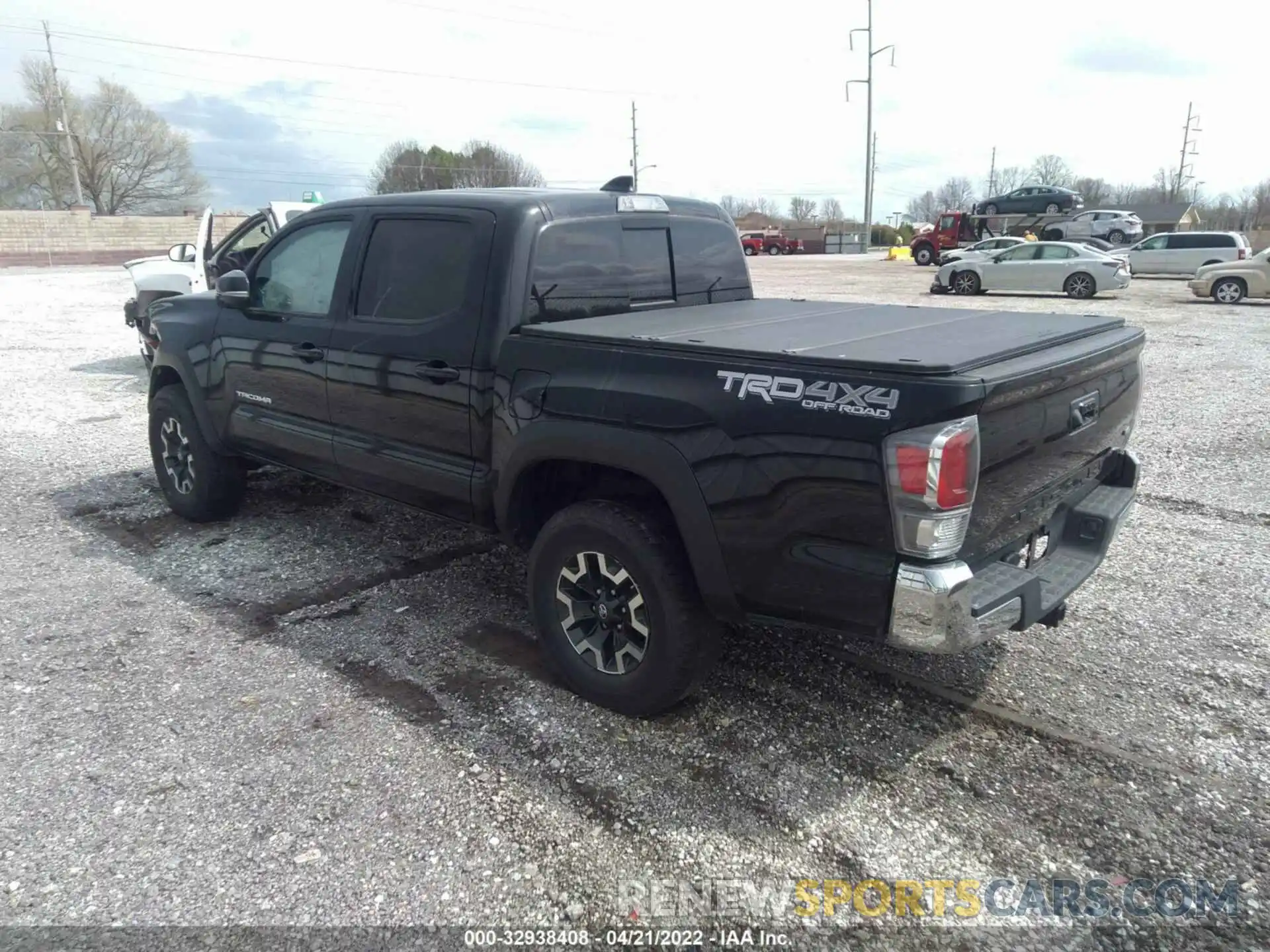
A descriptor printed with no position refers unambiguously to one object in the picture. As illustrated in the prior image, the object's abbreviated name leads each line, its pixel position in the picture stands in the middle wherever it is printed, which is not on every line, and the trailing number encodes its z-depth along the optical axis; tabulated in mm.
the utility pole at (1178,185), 89562
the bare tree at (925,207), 99625
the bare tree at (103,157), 66938
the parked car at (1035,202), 41281
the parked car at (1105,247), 29062
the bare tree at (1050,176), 91875
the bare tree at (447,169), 68062
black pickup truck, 2686
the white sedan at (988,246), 27091
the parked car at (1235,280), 20266
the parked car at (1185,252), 27078
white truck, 9609
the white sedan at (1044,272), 21266
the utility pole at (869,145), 51625
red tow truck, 39500
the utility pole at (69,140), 59134
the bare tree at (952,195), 100250
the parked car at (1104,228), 37375
